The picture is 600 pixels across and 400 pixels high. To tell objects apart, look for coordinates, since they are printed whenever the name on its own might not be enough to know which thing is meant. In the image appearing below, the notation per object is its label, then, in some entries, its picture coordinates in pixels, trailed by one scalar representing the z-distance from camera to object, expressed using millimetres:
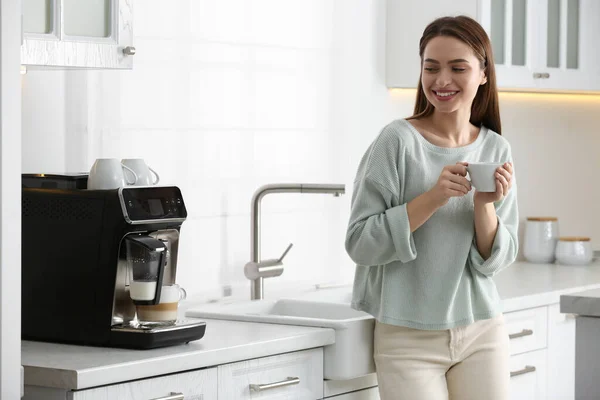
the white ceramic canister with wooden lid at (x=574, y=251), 5607
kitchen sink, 3334
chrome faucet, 4149
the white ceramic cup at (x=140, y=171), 3210
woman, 3204
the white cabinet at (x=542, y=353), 4196
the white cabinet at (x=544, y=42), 5160
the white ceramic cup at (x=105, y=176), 3050
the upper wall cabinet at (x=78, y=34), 2973
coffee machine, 2967
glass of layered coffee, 3044
